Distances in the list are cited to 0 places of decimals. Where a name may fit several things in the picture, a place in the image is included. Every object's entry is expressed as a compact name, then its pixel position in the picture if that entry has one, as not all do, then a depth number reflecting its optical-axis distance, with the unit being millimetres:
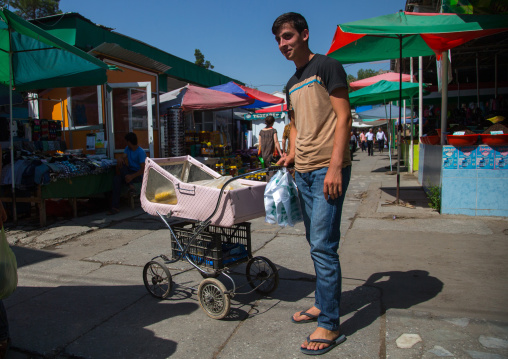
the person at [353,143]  23964
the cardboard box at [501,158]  6076
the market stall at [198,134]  10355
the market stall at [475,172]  6113
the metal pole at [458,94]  16302
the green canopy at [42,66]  7223
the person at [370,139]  25234
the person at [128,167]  7691
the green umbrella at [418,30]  5402
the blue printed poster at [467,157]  6248
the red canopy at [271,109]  19156
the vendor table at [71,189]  6500
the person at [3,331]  2629
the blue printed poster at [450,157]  6359
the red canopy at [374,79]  12295
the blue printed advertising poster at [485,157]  6156
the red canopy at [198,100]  10164
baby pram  3176
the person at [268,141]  9820
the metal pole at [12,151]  6070
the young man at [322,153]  2588
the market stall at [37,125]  6324
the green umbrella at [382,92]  11023
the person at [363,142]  33750
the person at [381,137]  28622
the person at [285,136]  9422
